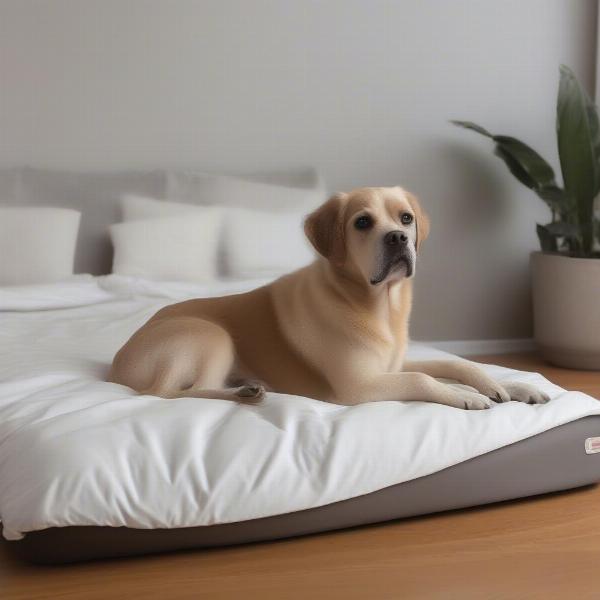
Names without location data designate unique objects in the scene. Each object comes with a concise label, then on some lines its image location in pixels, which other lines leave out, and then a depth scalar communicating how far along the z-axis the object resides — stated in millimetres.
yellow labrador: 2086
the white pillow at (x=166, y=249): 3467
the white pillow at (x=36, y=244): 3414
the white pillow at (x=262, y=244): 3586
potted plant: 3875
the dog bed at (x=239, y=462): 1632
